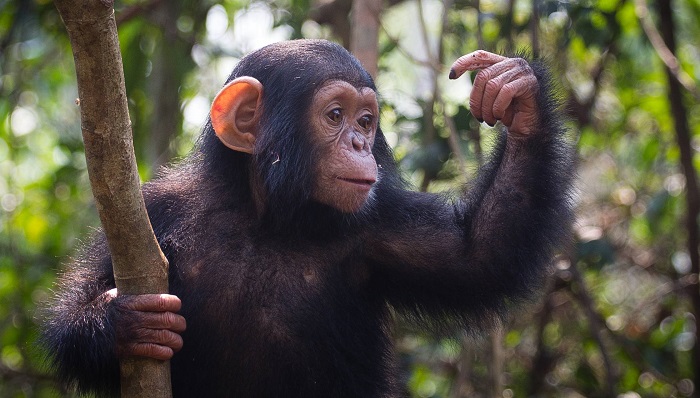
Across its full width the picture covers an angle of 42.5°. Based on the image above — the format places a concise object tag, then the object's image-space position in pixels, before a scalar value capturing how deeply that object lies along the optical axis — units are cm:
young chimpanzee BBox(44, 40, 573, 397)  397
